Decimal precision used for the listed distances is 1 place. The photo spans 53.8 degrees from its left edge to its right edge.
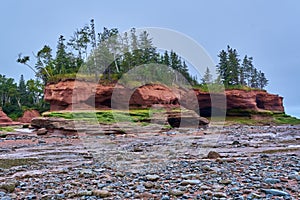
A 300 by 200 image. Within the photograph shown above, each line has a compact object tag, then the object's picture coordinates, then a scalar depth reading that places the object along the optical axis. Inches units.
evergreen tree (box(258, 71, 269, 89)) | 3225.6
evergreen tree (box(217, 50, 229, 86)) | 2507.9
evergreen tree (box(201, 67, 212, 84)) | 2434.4
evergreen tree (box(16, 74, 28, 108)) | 2713.1
